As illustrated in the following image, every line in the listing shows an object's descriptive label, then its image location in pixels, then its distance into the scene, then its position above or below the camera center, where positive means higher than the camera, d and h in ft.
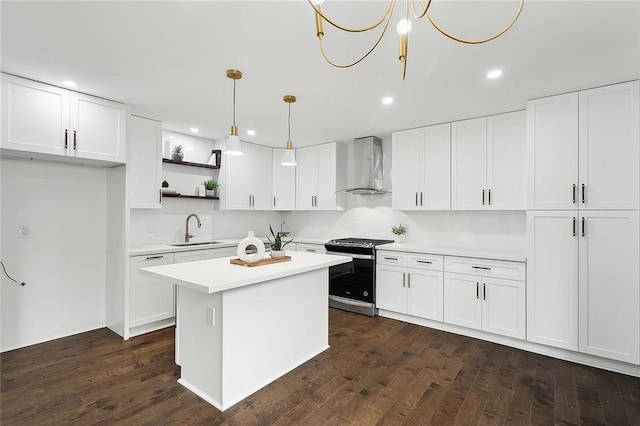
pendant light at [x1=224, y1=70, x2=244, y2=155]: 8.52 +2.11
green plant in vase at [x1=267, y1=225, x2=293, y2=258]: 9.56 -1.09
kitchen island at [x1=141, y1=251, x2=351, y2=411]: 7.25 -2.89
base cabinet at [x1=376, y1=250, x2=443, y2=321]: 12.32 -2.87
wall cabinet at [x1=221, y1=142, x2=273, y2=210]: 15.89 +1.91
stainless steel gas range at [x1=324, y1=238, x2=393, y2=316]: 13.87 -2.93
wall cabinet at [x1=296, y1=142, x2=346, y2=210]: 16.61 +2.17
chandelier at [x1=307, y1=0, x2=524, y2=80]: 4.00 +2.51
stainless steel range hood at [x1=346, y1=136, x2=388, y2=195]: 15.26 +2.47
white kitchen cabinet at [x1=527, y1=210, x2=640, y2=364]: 8.80 -1.97
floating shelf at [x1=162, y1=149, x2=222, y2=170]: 13.77 +2.46
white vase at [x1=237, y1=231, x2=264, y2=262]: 8.79 -1.02
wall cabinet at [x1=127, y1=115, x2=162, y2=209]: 12.10 +2.07
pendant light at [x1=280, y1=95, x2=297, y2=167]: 10.03 +1.94
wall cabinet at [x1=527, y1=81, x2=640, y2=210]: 8.85 +2.09
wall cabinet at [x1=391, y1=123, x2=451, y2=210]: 13.04 +2.12
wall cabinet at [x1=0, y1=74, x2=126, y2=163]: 8.70 +2.85
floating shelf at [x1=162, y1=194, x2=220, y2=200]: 13.67 +0.83
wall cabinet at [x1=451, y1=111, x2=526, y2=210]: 11.43 +2.11
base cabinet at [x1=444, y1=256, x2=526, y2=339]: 10.59 -2.88
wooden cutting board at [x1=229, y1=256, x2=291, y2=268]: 8.62 -1.37
